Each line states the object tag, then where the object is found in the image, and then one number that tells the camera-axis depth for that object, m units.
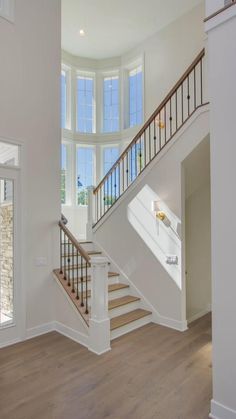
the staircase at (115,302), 3.98
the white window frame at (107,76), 7.84
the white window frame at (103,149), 7.97
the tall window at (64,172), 7.64
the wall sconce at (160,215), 4.41
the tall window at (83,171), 7.86
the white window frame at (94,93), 7.84
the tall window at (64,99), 7.66
